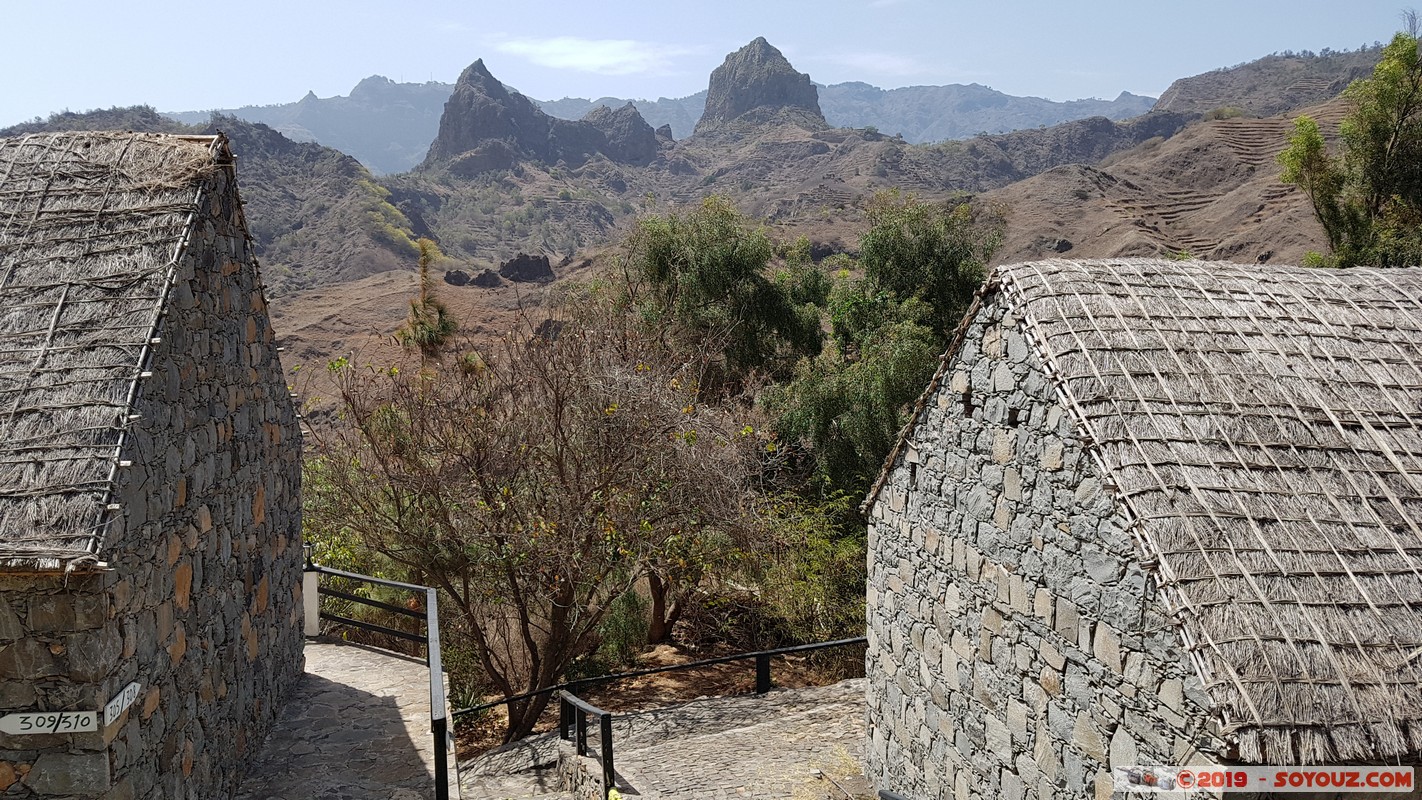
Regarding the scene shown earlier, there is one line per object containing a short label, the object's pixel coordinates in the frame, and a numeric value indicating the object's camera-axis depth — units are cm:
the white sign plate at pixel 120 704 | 454
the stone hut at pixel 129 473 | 444
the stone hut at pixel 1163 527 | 448
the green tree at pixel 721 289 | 2206
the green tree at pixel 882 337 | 1720
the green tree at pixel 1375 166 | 1881
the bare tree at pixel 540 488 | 1224
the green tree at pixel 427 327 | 2105
